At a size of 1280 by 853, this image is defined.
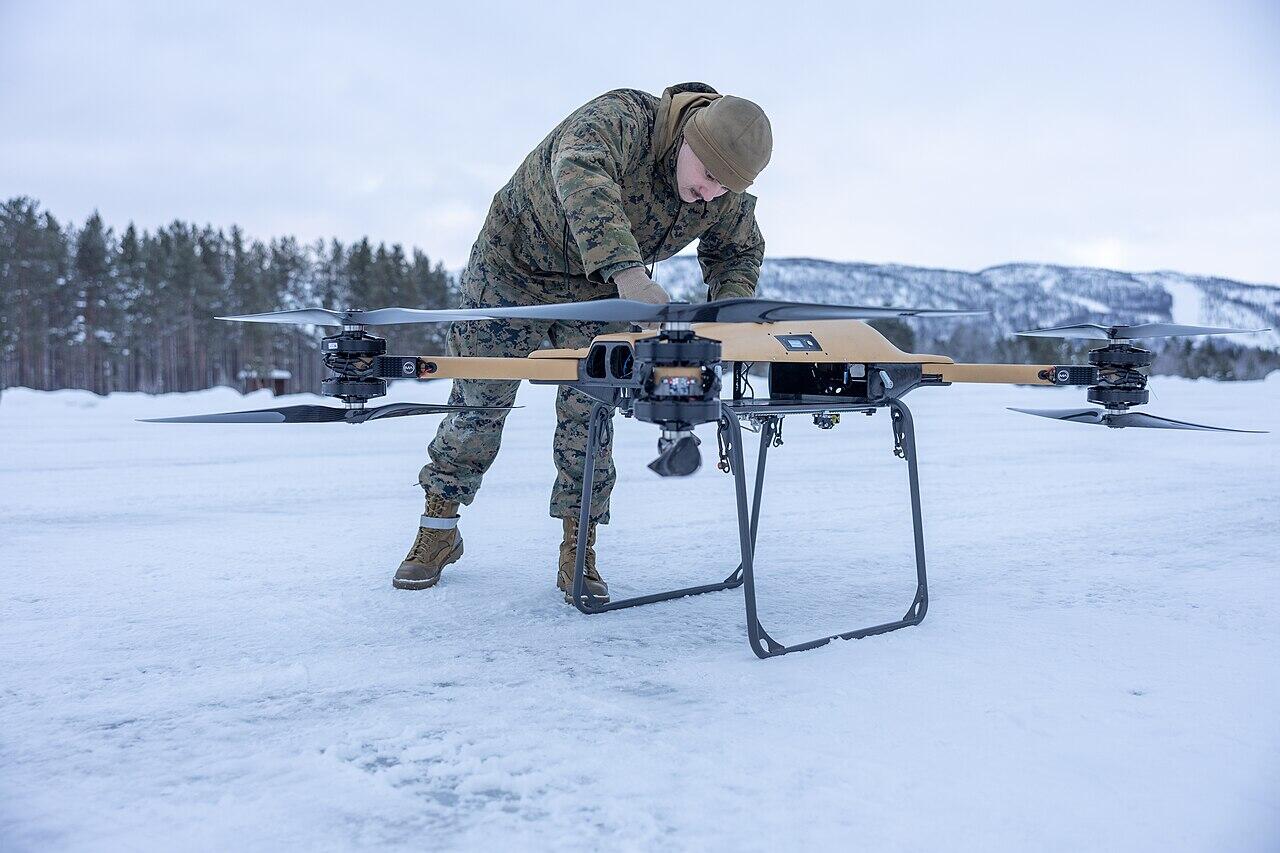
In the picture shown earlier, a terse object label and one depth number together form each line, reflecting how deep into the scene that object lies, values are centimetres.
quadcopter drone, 190
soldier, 238
